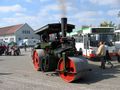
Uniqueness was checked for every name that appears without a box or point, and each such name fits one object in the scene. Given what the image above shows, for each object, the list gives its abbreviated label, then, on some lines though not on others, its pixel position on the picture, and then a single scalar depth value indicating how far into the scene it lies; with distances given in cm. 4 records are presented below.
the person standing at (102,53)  684
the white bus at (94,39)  897
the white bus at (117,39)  941
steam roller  505
